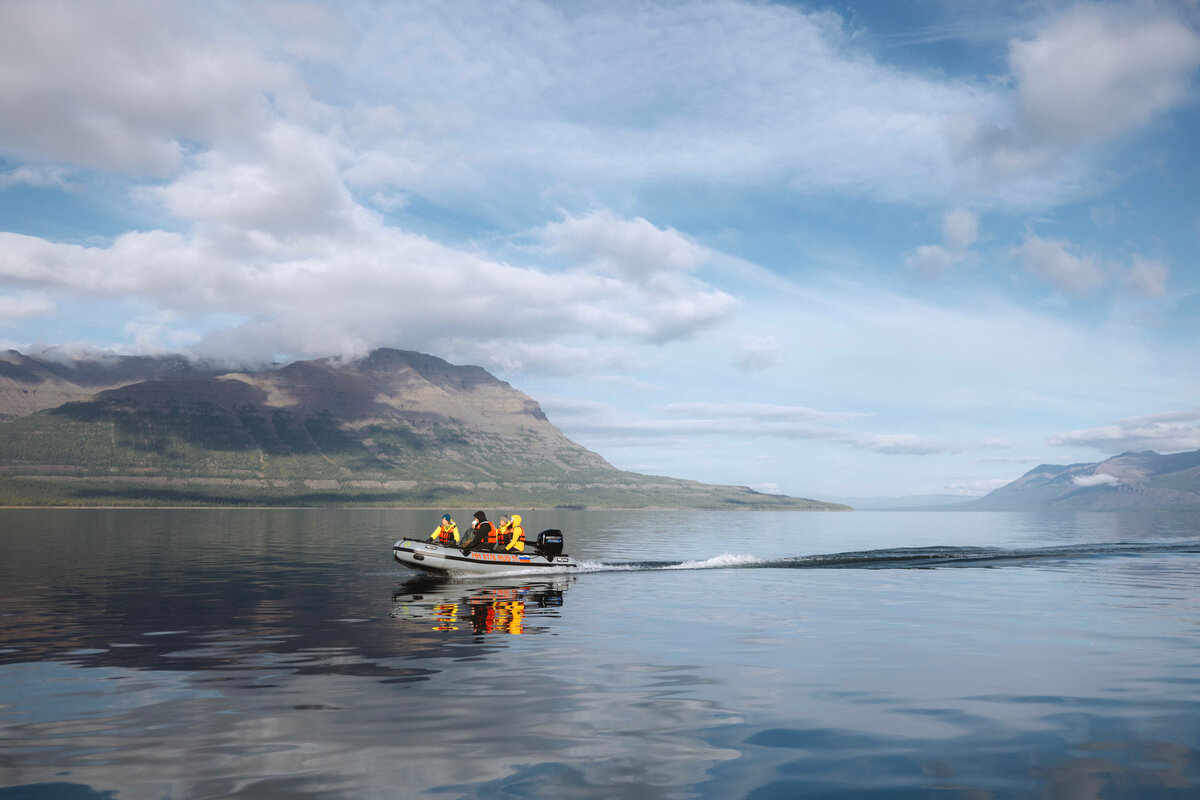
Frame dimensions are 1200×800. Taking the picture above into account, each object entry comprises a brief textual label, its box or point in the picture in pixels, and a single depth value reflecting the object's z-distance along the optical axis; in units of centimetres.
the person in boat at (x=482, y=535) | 4931
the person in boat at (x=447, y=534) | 4972
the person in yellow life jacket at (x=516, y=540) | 5066
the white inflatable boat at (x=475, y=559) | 4762
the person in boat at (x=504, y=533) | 5128
